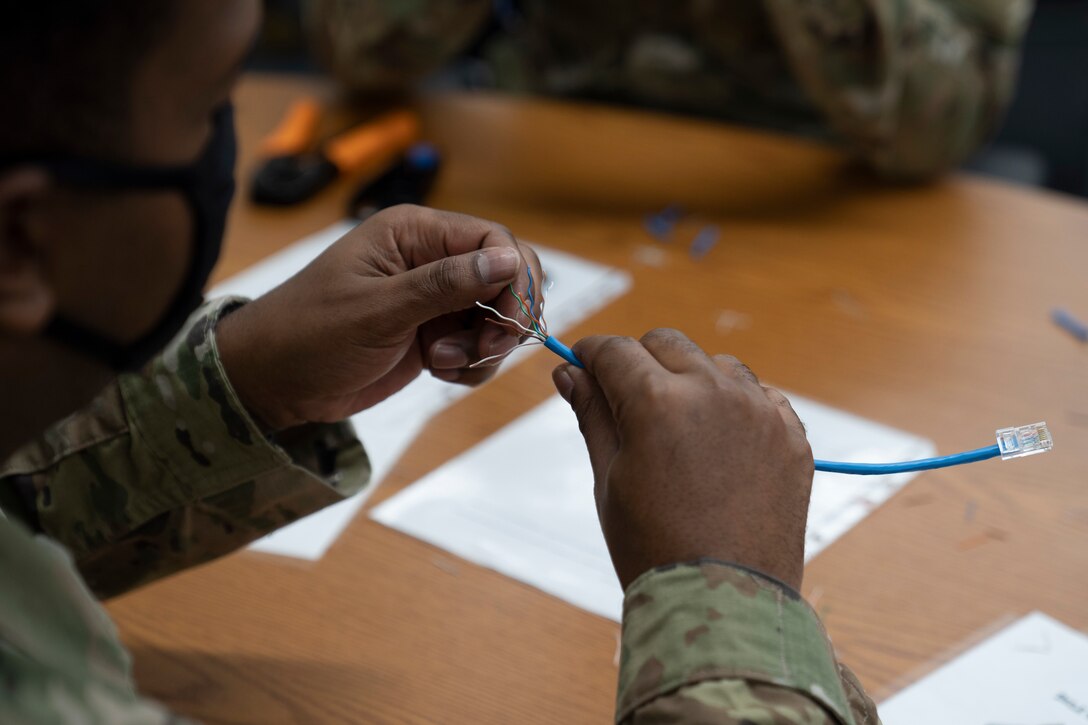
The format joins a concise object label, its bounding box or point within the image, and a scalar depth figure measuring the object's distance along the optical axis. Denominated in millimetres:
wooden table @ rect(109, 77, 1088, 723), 814
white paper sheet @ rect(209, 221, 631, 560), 957
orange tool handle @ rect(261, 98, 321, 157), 1670
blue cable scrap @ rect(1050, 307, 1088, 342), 1206
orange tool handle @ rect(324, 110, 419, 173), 1640
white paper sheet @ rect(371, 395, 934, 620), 908
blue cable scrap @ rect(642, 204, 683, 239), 1443
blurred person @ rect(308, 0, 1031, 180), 1524
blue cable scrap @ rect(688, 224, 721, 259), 1397
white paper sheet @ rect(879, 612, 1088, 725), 763
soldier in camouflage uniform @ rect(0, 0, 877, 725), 562
